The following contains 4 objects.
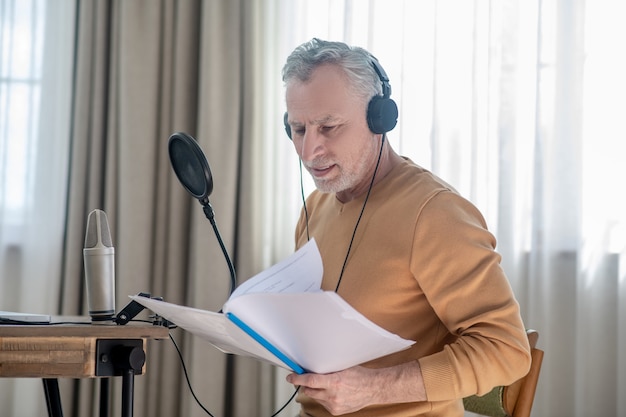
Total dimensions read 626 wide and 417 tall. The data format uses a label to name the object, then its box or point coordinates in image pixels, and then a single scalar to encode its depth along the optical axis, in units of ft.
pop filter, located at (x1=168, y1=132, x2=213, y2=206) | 7.83
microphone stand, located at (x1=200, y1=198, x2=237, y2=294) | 7.82
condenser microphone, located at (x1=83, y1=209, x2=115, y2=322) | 8.03
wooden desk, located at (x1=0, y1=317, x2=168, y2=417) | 7.12
